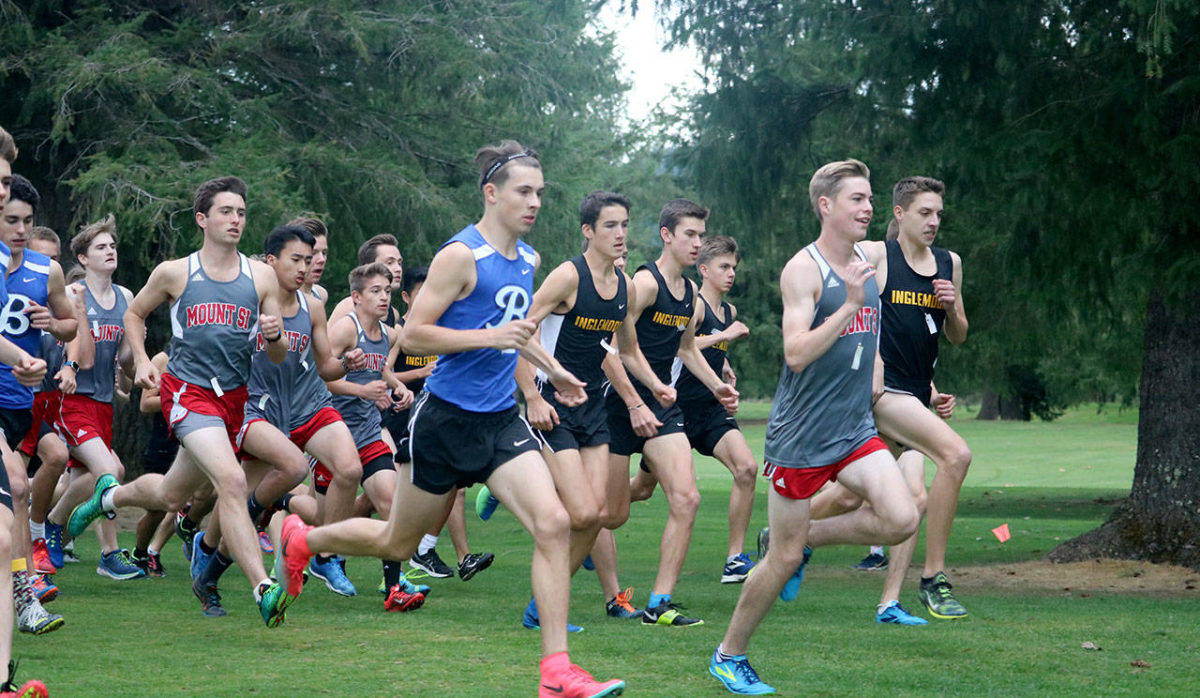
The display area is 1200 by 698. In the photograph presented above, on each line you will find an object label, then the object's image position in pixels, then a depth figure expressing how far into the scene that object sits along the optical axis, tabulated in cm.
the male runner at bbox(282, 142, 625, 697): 1200
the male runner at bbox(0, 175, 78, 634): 1547
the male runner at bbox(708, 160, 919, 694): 1215
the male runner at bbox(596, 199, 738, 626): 1669
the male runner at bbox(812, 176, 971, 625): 1648
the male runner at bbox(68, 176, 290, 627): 1598
